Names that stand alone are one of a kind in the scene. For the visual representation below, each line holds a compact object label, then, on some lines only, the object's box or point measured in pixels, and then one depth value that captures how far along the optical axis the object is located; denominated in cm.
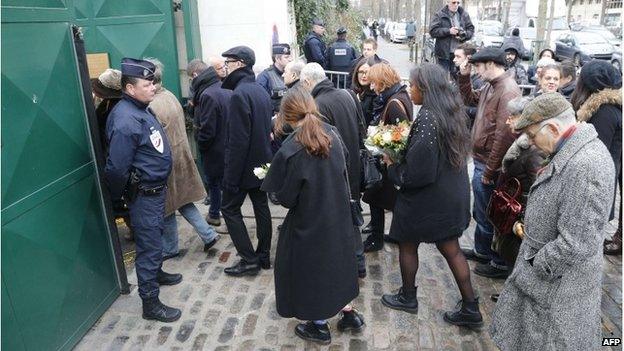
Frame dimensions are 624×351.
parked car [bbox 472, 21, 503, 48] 2529
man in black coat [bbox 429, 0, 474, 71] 807
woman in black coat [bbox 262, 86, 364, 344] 306
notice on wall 524
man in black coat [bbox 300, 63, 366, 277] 410
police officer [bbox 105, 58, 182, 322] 346
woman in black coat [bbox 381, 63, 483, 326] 329
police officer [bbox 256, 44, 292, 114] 641
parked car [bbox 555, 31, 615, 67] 2108
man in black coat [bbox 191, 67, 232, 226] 490
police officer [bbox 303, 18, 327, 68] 875
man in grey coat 232
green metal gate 294
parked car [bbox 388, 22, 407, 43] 4134
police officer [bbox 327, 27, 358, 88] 868
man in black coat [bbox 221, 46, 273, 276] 412
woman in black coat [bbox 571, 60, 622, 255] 407
